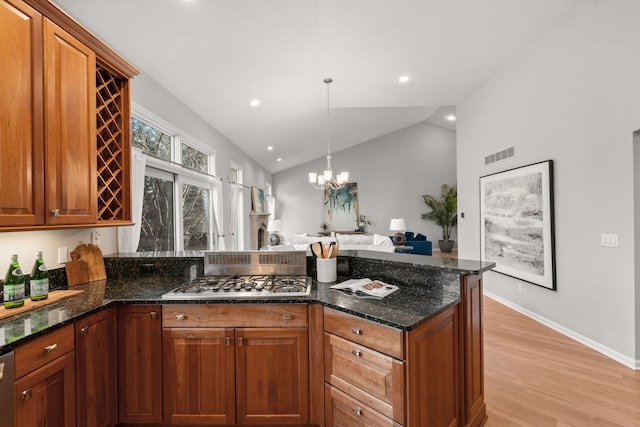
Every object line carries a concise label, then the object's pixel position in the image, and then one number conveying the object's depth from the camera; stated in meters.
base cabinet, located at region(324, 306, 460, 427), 1.38
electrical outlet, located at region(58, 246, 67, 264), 2.09
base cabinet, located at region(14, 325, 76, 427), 1.24
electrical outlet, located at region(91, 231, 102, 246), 2.37
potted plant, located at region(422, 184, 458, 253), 9.50
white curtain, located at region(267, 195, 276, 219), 9.90
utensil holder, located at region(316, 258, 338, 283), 2.11
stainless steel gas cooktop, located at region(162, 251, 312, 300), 2.01
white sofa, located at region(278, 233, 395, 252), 5.52
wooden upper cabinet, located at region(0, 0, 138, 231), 1.41
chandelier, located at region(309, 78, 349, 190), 5.49
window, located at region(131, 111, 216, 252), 3.22
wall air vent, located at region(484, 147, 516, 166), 4.07
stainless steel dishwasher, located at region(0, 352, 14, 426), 1.14
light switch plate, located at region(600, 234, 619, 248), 2.73
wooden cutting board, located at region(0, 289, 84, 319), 1.50
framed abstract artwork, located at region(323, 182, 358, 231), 10.27
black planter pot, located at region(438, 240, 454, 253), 9.42
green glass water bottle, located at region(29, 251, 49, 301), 1.70
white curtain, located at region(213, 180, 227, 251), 5.06
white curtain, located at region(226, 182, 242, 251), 5.72
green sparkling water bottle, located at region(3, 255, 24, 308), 1.56
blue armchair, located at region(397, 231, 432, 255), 6.81
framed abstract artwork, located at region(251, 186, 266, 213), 7.73
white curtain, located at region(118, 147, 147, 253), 2.67
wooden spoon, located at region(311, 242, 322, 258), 2.13
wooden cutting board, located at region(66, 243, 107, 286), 2.12
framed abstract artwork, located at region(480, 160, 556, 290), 3.46
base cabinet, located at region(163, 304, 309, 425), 1.74
